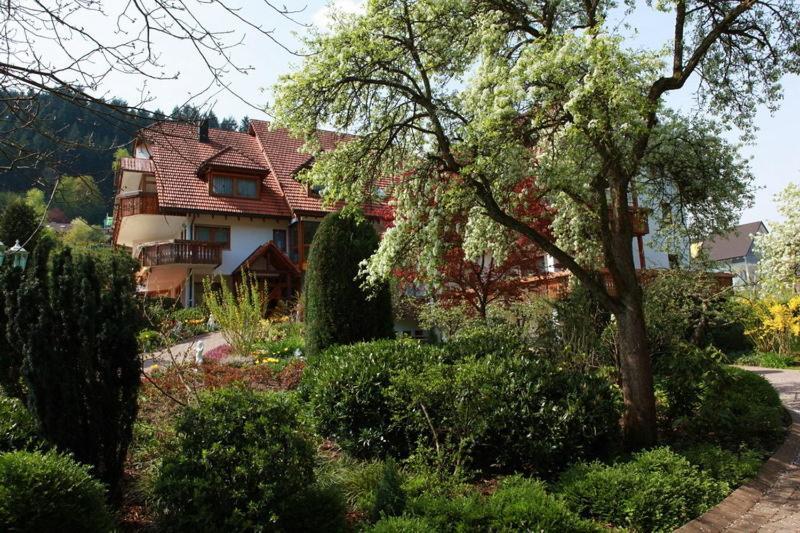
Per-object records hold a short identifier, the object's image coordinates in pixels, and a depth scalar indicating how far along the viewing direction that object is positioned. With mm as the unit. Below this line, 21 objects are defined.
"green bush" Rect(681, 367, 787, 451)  6328
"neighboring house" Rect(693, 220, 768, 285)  50322
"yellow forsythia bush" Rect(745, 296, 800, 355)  14766
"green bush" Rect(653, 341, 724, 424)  6957
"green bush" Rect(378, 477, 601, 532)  3838
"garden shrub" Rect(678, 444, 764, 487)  5207
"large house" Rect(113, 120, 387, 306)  23656
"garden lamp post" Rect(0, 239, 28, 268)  6225
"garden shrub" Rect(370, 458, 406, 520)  4203
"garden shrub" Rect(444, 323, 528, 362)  6664
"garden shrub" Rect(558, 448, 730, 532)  4469
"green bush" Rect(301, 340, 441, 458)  5898
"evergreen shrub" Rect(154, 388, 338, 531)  3738
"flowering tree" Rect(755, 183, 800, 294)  16812
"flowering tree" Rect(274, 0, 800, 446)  5324
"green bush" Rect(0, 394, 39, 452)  4285
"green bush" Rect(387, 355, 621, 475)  5445
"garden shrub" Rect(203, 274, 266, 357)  11961
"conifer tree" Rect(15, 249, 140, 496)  4191
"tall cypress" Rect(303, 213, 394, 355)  9133
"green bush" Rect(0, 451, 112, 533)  3236
